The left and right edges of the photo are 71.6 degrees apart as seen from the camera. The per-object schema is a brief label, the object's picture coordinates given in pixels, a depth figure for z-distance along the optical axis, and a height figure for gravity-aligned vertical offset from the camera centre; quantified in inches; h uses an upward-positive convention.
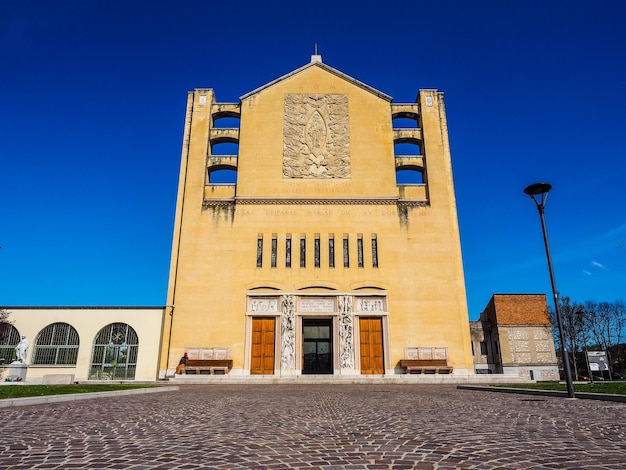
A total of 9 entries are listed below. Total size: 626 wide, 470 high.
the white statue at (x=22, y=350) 995.3 +16.0
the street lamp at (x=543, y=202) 514.6 +184.3
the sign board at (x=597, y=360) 874.1 -7.3
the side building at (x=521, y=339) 1717.5 +71.1
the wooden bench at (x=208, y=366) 1014.4 -20.7
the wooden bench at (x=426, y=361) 1031.6 -10.2
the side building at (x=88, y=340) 1063.6 +41.2
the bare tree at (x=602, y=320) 1966.0 +162.7
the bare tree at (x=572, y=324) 1787.6 +128.9
